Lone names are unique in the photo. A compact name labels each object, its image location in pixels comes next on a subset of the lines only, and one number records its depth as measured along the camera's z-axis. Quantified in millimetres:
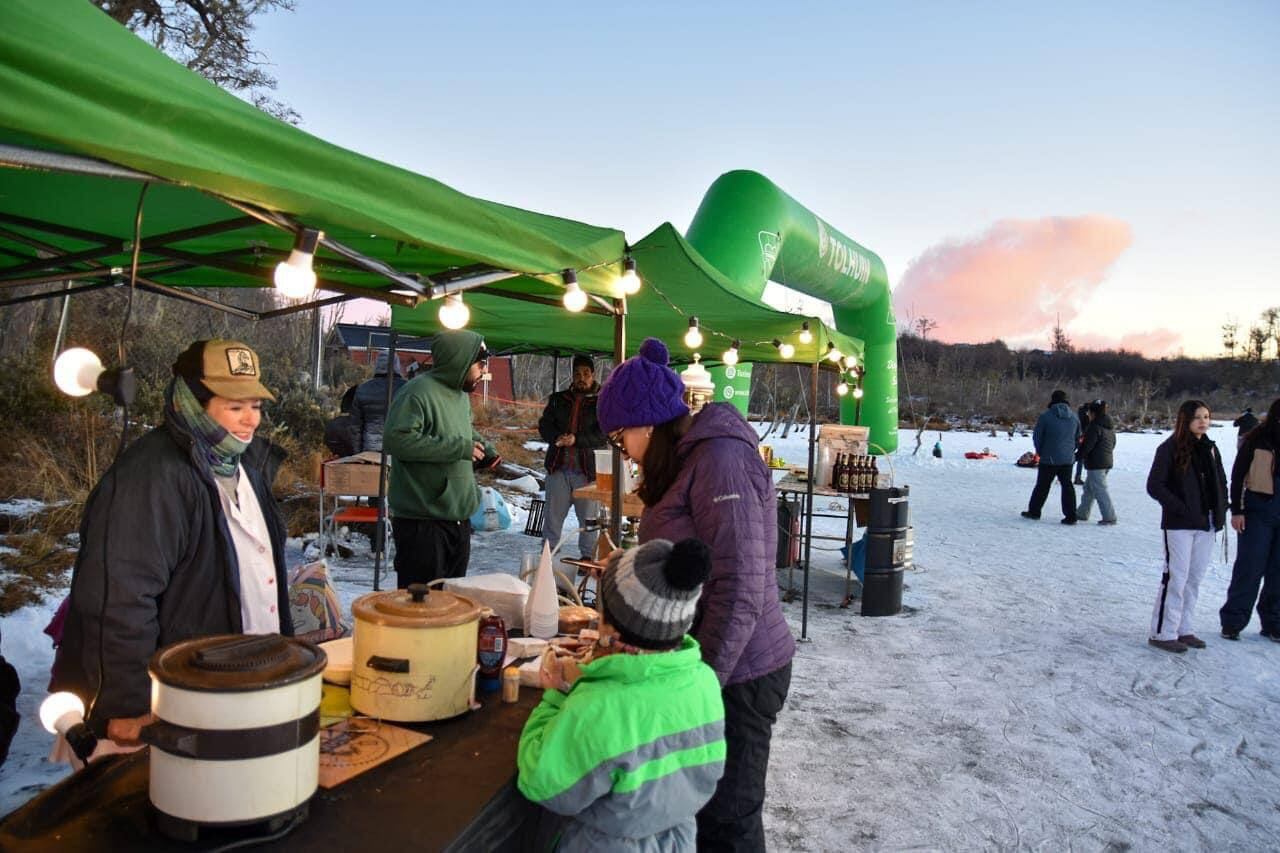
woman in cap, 1828
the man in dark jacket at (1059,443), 12133
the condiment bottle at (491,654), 2189
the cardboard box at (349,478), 6867
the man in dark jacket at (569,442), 7148
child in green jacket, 1611
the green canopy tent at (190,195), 1294
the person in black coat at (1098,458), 11914
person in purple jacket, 2131
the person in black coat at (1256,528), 5988
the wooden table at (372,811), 1389
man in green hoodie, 4219
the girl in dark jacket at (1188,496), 5629
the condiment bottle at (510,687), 2170
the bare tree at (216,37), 15534
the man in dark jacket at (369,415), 7555
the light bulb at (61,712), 1599
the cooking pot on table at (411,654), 1824
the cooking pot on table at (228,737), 1310
